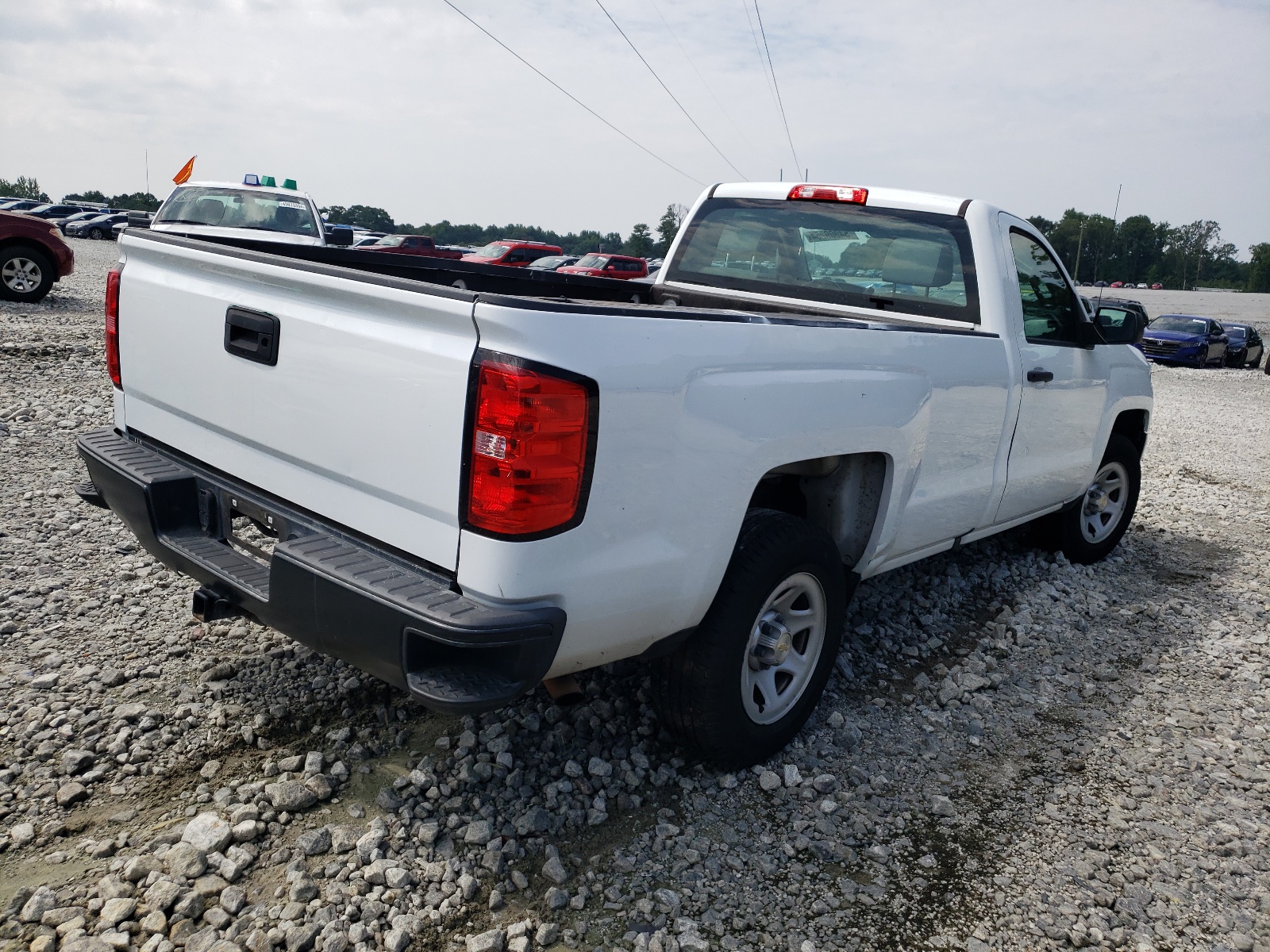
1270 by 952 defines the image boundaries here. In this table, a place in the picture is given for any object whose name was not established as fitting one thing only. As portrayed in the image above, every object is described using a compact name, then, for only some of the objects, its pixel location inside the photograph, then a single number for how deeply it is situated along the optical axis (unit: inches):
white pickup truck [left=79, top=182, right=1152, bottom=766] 89.4
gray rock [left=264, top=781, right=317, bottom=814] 109.6
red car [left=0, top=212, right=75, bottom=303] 461.7
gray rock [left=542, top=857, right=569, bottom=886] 103.3
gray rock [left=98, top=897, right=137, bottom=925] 91.5
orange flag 567.5
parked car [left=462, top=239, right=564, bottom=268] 1063.6
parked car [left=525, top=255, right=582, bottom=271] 1136.7
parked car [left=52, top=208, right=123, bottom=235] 1664.6
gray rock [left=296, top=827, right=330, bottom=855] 103.0
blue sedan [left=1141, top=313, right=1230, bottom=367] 992.2
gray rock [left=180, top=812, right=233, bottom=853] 102.0
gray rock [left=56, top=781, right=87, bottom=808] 108.3
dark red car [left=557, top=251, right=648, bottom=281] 1142.4
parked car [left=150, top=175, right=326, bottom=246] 452.8
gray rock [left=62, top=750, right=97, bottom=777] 113.6
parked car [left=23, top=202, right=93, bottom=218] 1774.7
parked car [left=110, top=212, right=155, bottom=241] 1413.6
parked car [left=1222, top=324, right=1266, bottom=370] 1066.1
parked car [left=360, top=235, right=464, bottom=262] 1140.5
